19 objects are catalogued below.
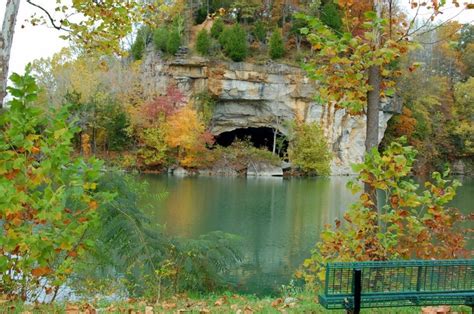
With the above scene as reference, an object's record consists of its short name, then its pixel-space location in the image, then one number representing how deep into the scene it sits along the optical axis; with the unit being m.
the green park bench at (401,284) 3.43
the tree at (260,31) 37.81
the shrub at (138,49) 39.66
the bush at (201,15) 39.88
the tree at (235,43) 35.44
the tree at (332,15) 35.44
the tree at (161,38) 36.16
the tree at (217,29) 36.94
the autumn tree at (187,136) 33.22
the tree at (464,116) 41.59
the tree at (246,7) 37.62
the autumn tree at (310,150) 35.34
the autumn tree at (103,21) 5.86
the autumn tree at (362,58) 4.48
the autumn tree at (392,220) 4.47
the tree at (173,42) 35.78
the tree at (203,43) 35.59
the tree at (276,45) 36.09
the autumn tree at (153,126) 33.47
